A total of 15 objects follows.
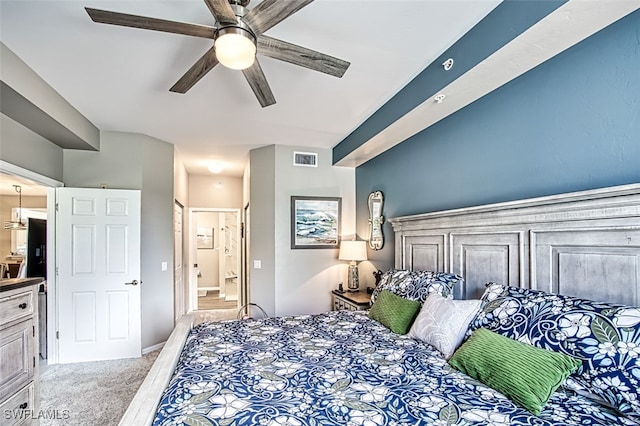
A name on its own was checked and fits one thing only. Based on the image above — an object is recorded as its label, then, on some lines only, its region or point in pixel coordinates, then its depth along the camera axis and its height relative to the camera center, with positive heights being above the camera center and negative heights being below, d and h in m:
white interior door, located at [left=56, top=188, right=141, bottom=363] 3.93 -0.59
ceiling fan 1.61 +0.99
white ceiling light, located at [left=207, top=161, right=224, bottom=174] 5.74 +0.99
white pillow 2.01 -0.64
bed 1.30 -0.74
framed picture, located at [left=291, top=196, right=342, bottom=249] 4.71 +0.01
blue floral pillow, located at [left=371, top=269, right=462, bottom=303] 2.53 -0.50
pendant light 6.68 +0.04
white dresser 2.03 -0.82
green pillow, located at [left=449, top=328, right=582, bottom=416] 1.36 -0.65
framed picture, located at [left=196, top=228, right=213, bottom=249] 9.89 -0.43
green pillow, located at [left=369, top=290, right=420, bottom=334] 2.47 -0.69
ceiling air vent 4.77 +0.91
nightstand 3.71 -0.93
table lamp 4.43 -0.43
